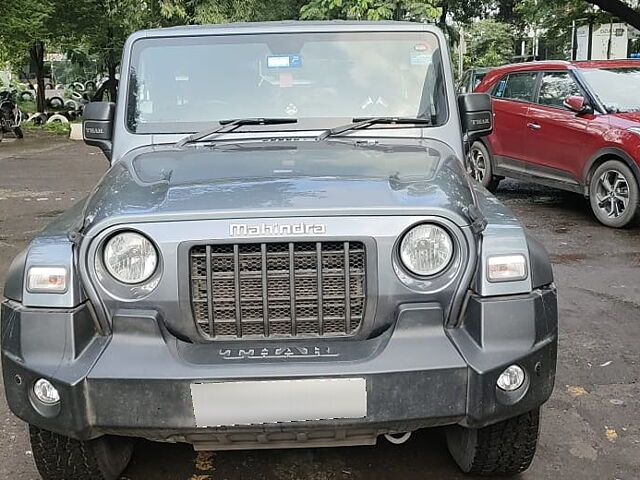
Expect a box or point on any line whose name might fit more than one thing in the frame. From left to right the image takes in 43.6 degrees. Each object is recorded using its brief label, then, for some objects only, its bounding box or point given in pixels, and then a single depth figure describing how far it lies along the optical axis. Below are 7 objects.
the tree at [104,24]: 20.98
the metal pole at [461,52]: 25.06
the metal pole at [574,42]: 23.94
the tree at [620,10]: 18.36
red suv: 8.25
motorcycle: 21.20
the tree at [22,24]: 20.08
